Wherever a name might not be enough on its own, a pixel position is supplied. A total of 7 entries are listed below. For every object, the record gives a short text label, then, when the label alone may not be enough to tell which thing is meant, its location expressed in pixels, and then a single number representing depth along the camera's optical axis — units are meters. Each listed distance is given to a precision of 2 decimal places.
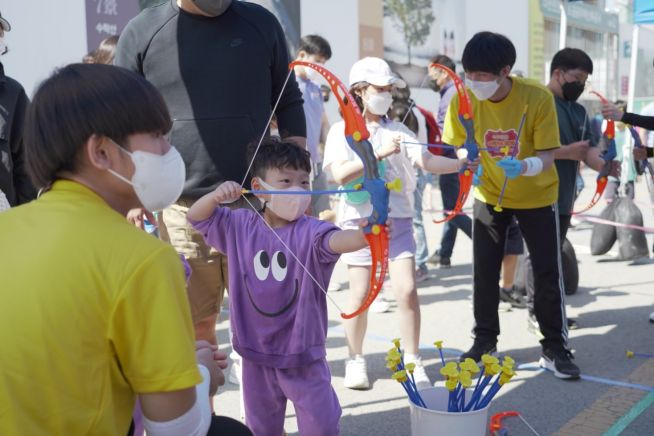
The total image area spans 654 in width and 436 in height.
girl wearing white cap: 3.79
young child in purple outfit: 2.65
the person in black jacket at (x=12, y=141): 3.14
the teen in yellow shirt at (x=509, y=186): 3.82
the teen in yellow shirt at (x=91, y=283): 1.38
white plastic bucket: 2.73
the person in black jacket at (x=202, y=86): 2.95
